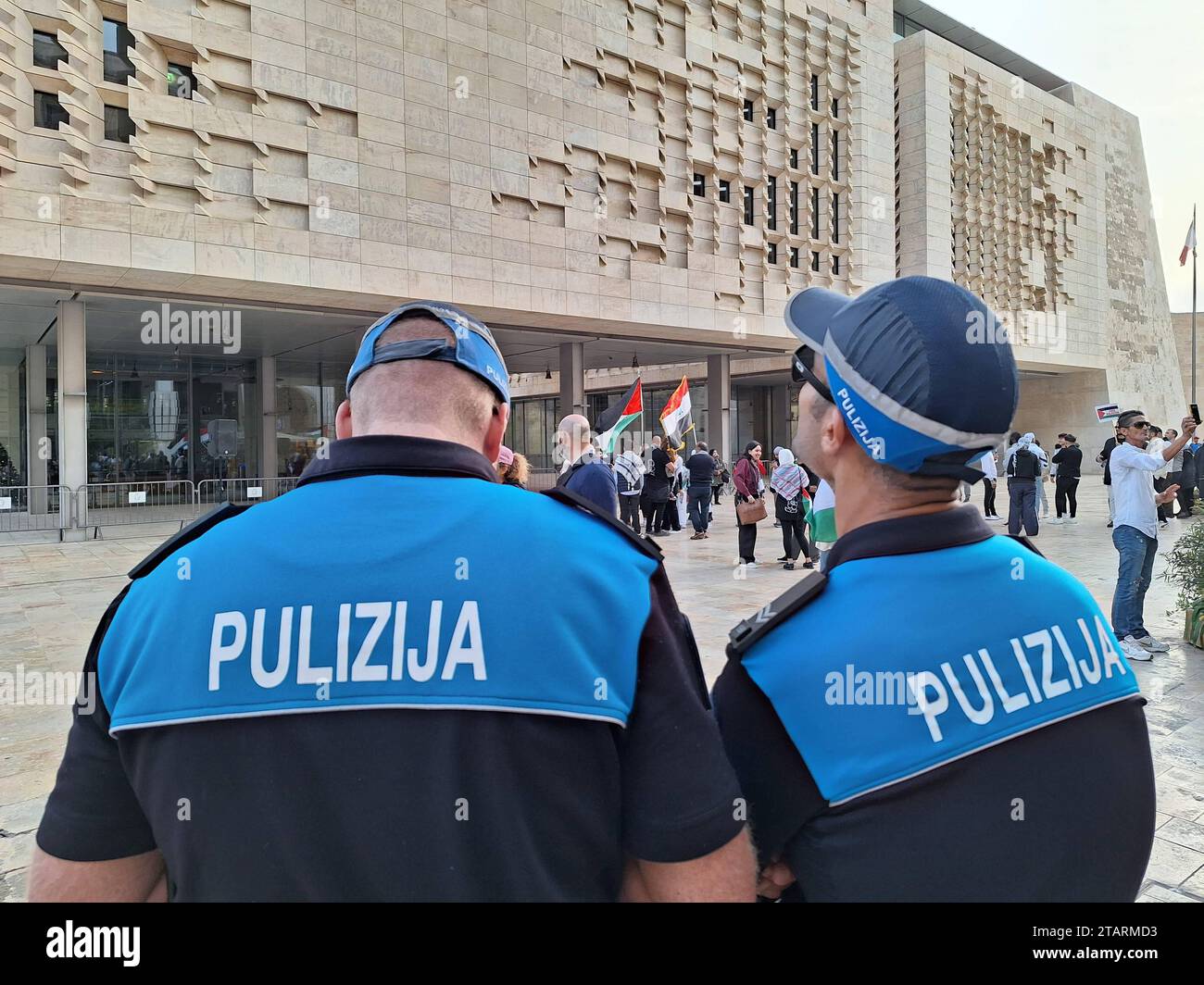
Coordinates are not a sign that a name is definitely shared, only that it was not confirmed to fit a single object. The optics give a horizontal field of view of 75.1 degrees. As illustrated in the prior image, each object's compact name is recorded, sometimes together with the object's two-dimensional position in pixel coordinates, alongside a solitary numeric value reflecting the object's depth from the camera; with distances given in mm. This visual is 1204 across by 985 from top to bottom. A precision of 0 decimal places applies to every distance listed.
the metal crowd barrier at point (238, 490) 21803
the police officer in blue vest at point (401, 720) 1074
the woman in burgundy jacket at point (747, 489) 11922
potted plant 6711
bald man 6211
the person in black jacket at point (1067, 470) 16250
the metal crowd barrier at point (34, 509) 16109
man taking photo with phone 6355
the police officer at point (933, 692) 1119
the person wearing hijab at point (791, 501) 11250
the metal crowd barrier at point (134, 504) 16844
